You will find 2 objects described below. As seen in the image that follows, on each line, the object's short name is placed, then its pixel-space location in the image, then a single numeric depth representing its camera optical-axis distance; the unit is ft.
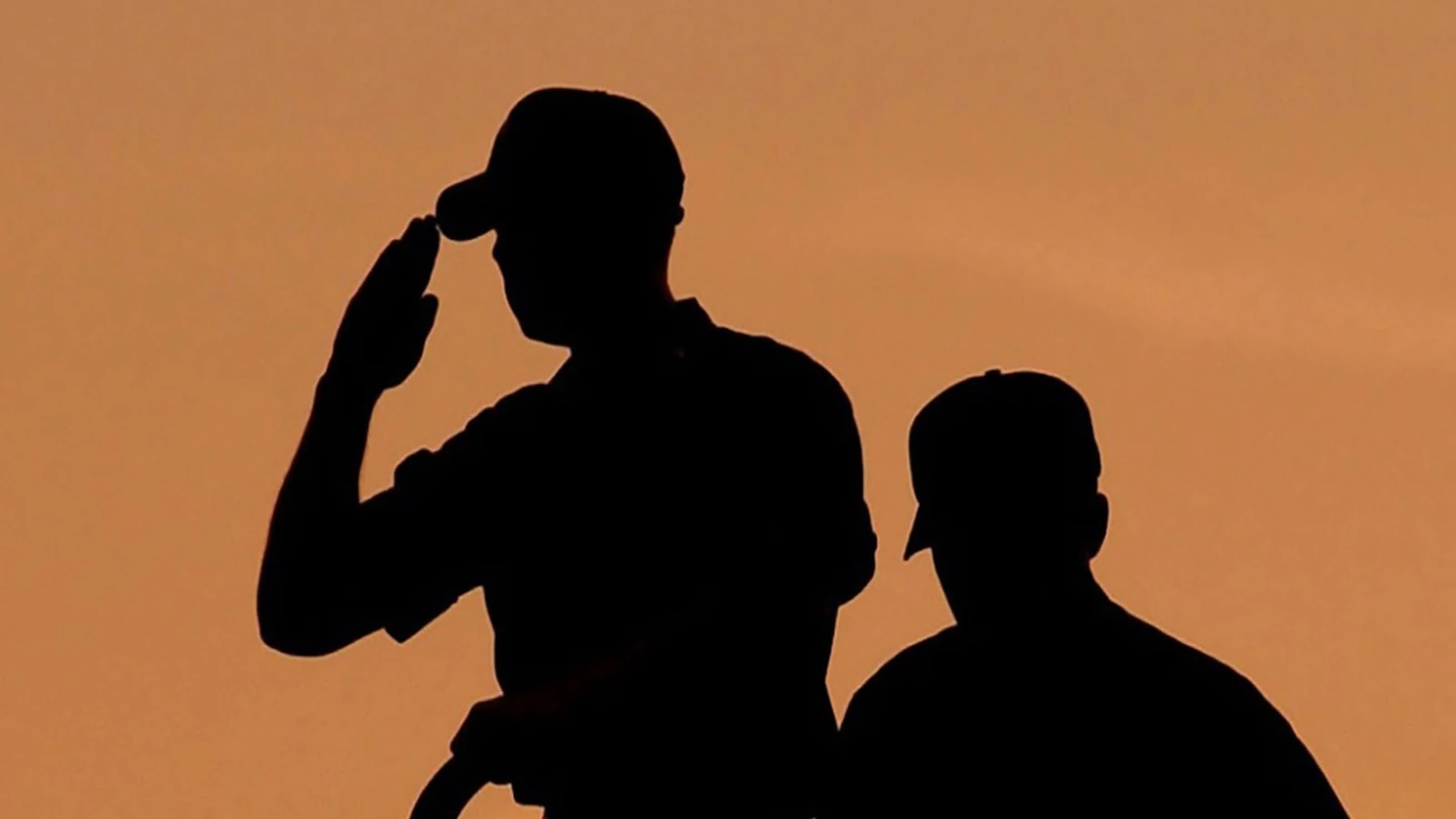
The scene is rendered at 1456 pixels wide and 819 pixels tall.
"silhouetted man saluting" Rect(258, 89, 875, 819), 90.99
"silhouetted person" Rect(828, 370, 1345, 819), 89.92
